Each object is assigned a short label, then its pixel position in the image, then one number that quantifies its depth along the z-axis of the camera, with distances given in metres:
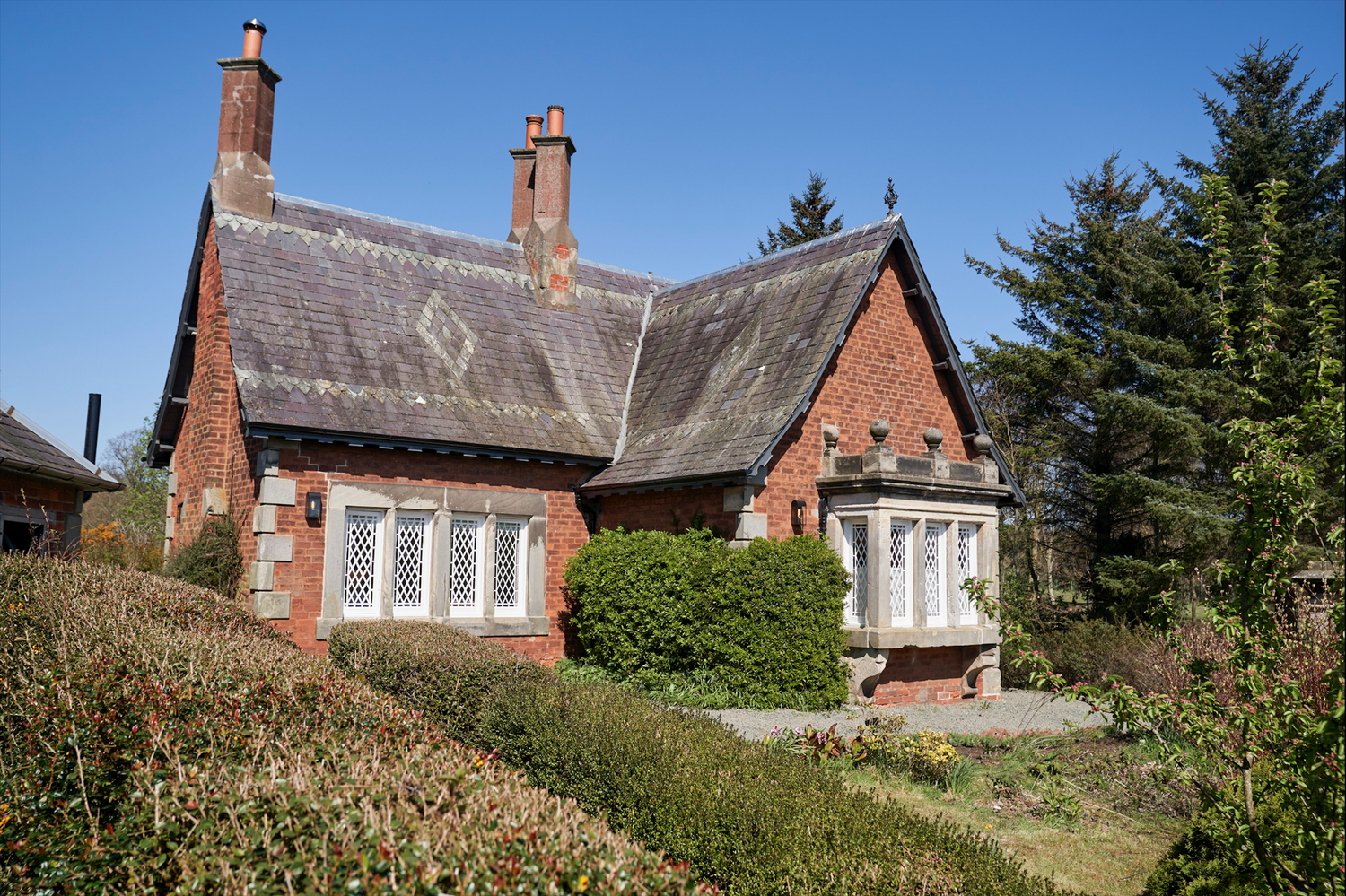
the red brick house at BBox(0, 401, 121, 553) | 13.55
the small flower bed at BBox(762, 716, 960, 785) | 9.02
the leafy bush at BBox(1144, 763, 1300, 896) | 5.00
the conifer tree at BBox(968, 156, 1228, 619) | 22.55
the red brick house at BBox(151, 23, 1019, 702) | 13.69
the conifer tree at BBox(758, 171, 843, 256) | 36.00
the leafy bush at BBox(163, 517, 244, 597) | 13.77
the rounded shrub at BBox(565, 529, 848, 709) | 12.47
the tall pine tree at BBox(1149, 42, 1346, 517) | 23.28
